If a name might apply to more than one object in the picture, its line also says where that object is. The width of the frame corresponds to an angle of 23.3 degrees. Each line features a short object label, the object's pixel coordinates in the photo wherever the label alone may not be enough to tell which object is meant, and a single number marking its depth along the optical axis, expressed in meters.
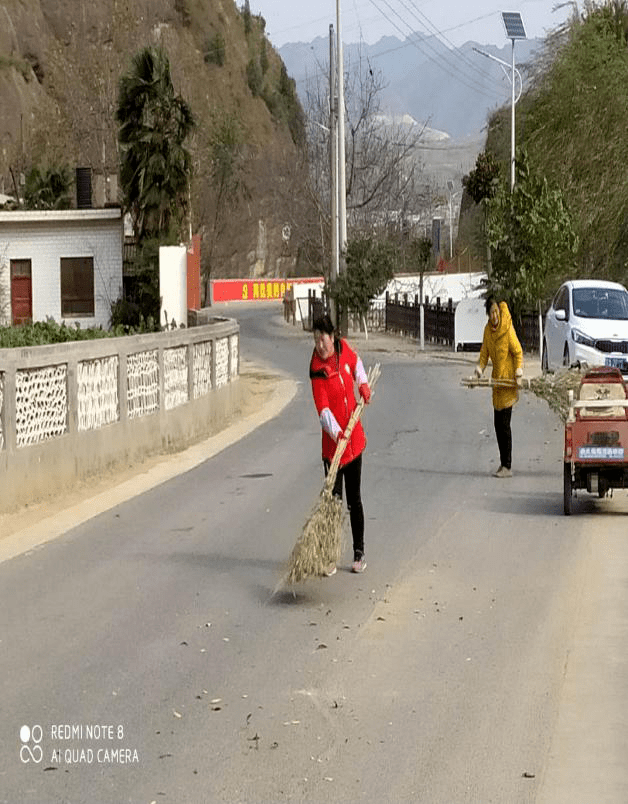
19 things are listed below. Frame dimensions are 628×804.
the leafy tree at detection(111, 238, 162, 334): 44.78
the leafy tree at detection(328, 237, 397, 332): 49.41
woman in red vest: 10.49
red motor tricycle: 12.88
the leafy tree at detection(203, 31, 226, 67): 118.31
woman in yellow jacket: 15.89
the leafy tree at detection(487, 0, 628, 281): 43.28
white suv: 27.47
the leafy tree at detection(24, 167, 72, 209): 62.94
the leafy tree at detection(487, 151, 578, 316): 37.66
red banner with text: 90.88
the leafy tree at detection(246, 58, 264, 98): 125.75
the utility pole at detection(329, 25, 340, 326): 49.34
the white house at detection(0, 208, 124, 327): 46.47
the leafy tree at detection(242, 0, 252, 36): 134.02
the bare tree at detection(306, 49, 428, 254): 67.19
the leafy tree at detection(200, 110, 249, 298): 89.56
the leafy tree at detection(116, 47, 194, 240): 46.56
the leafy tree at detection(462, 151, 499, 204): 56.16
